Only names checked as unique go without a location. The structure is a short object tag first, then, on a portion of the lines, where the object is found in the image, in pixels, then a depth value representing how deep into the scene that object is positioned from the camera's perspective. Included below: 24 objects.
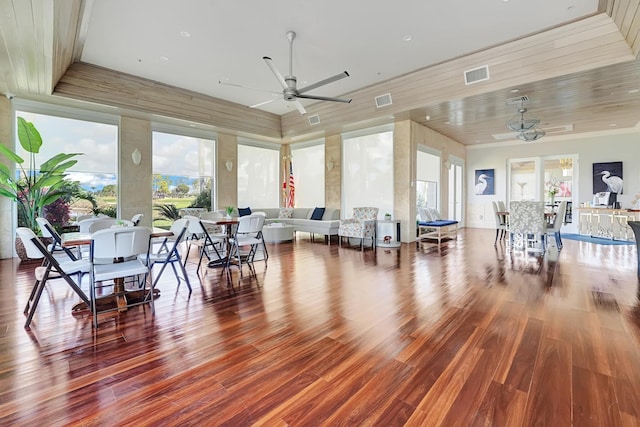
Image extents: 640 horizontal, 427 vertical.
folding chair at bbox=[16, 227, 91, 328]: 2.70
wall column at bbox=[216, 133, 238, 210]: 9.01
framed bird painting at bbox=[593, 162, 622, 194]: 9.11
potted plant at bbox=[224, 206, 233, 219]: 5.71
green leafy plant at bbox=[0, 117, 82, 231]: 5.42
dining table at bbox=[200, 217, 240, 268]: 4.70
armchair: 7.23
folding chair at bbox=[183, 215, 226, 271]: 4.81
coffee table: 8.22
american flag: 10.38
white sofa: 8.22
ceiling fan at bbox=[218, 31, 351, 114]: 4.66
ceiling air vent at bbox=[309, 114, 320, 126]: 8.59
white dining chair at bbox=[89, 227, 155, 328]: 2.71
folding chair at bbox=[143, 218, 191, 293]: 3.47
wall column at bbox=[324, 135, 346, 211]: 9.27
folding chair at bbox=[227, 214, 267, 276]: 4.77
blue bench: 7.50
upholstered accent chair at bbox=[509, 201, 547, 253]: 6.09
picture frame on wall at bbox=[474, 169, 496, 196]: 11.36
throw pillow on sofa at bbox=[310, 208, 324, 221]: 9.08
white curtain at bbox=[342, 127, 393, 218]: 8.31
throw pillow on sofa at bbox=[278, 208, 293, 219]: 9.64
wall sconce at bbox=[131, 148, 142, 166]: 7.29
